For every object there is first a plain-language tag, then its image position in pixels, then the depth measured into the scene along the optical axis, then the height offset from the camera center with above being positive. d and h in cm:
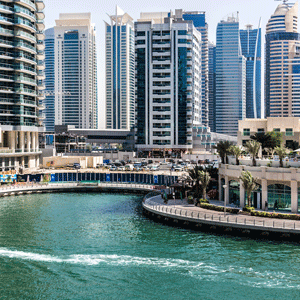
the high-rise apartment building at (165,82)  18262 +2374
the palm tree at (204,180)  7750 -726
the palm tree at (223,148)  8306 -185
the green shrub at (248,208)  6700 -1064
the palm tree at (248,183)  6839 -699
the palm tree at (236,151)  7500 -220
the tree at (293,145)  12749 -196
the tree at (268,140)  12062 -40
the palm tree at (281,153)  6825 -226
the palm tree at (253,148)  7269 -157
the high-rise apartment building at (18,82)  13075 +1760
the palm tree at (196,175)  8094 -688
